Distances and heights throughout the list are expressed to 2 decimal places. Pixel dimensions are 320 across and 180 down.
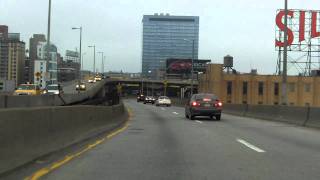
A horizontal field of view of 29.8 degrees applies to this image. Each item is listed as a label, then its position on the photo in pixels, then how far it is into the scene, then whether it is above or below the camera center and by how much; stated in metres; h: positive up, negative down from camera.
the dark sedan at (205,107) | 35.06 -1.41
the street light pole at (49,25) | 46.57 +4.20
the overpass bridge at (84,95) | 33.18 -1.18
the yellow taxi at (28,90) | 47.48 -0.87
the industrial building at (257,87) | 119.06 -0.68
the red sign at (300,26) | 81.06 +8.18
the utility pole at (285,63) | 33.22 +1.20
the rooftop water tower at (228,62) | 136.38 +4.85
